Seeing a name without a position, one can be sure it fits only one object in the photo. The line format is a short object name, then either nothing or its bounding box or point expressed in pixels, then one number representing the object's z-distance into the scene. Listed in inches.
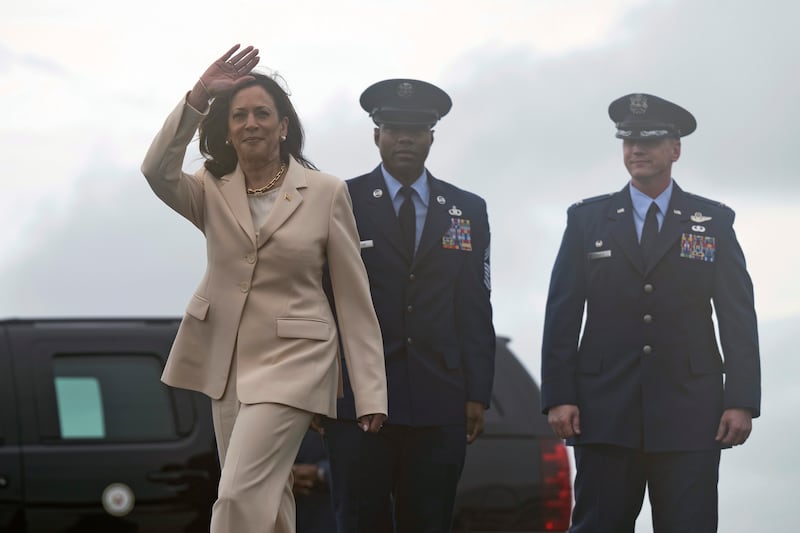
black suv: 654.5
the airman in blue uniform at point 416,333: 515.5
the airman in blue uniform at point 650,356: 529.3
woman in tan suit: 435.5
